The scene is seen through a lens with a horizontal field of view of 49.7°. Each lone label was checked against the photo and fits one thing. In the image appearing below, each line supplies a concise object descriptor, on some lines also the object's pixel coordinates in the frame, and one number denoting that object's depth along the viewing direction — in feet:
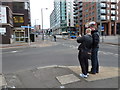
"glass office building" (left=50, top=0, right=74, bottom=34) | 330.95
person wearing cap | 16.02
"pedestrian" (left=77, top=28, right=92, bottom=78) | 14.78
